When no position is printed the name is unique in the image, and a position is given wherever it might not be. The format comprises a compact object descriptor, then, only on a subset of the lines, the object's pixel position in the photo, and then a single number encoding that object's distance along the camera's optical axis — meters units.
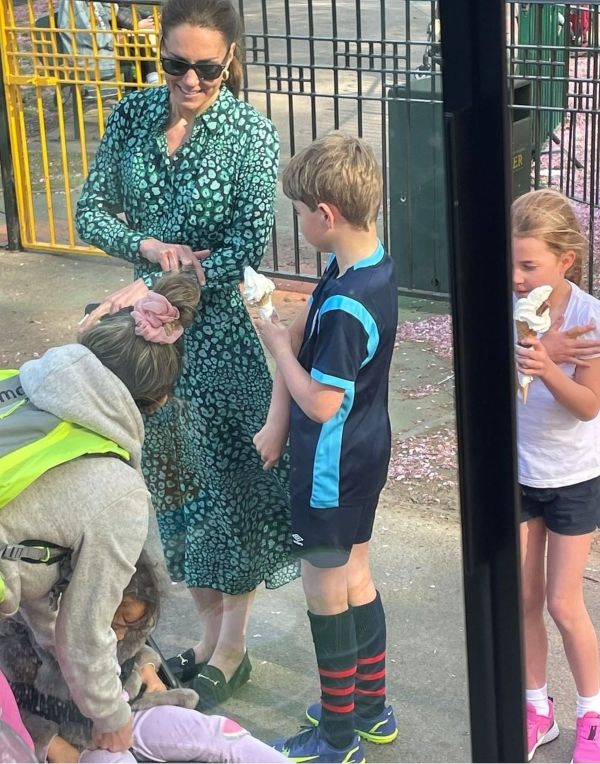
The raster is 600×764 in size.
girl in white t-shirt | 2.19
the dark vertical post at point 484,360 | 1.46
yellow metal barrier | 1.88
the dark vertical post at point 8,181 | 2.21
